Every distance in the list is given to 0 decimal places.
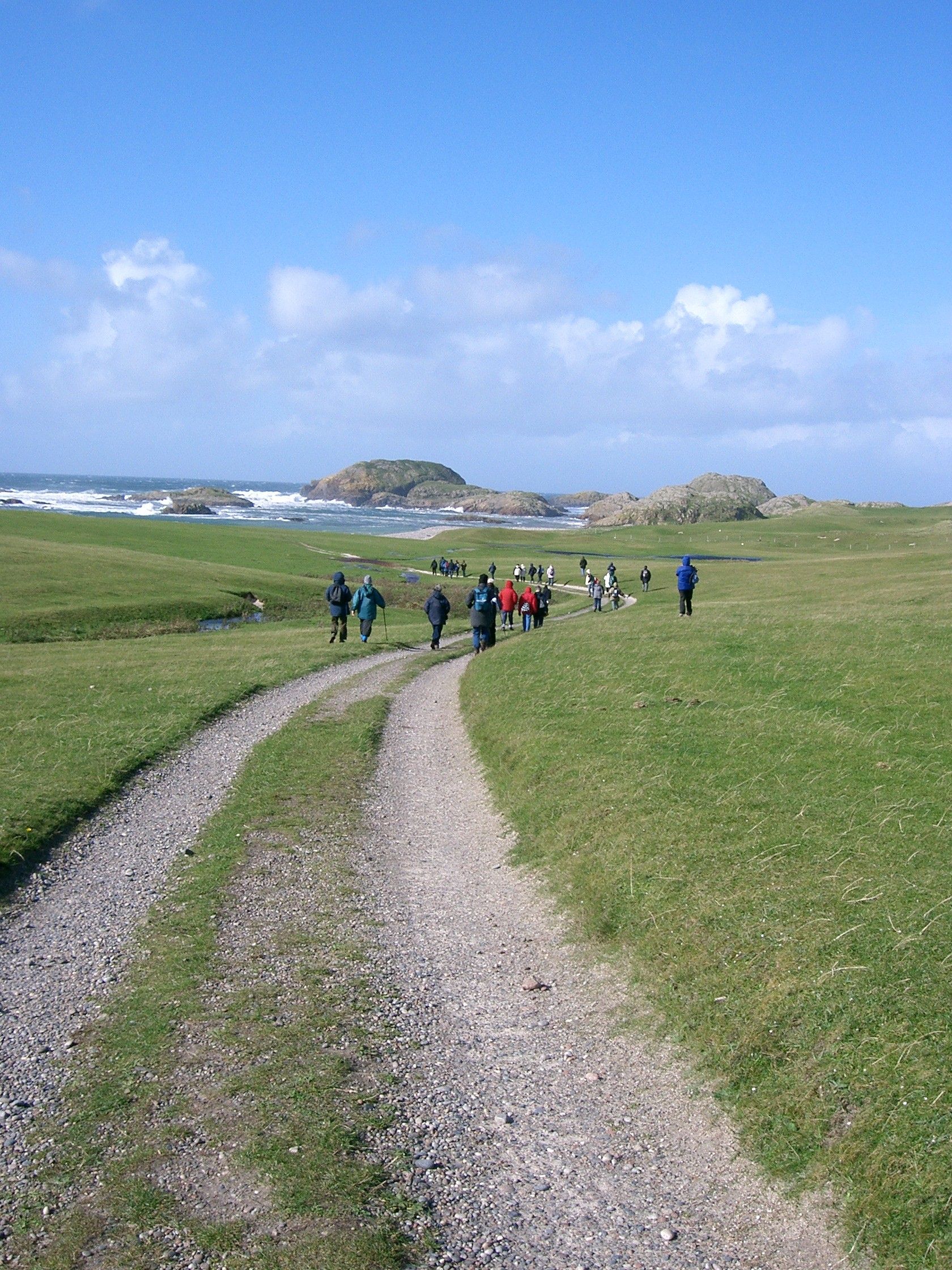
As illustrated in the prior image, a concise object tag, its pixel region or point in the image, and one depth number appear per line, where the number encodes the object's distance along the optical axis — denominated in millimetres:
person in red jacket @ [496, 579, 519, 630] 41562
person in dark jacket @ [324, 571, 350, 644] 36438
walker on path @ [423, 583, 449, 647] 36469
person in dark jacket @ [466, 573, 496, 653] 33469
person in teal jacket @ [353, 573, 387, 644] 35750
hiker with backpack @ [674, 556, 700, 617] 37000
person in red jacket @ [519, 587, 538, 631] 43031
